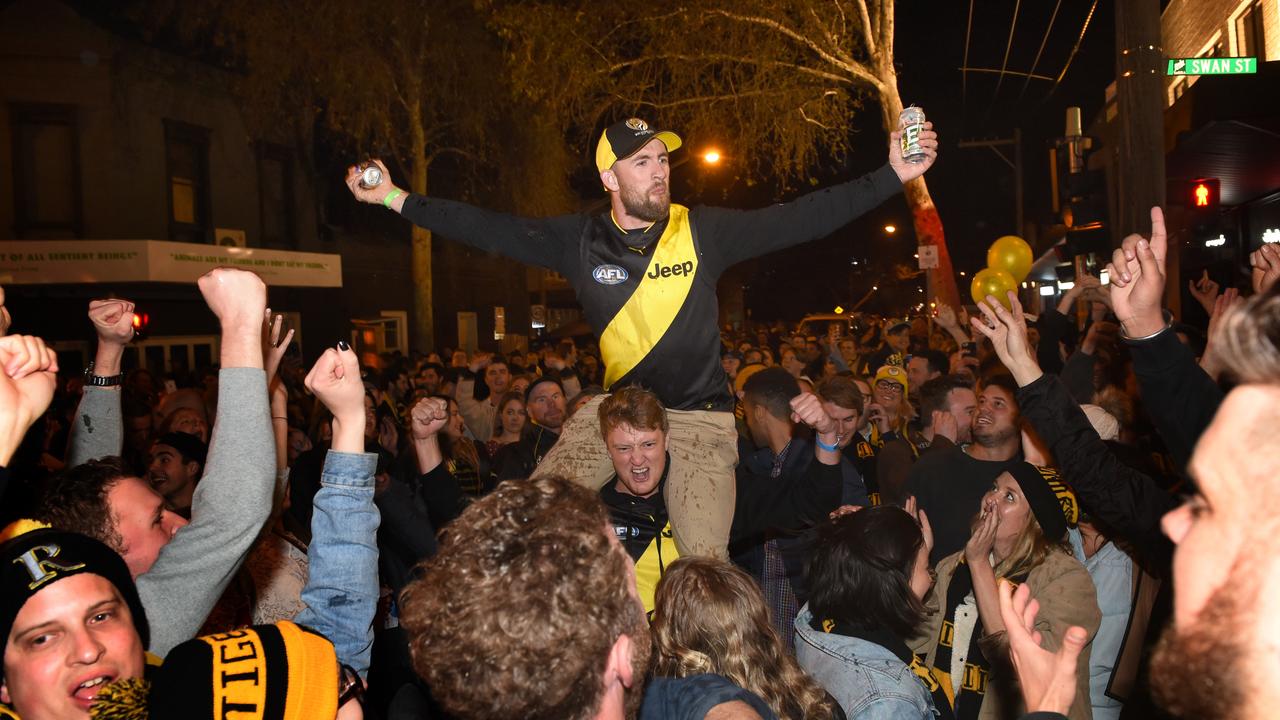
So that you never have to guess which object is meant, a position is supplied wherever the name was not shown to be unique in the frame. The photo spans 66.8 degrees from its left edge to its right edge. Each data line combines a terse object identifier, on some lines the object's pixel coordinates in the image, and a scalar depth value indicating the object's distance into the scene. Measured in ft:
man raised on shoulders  13.80
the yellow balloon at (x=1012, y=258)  33.09
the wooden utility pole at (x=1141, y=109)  25.09
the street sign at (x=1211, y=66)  26.66
